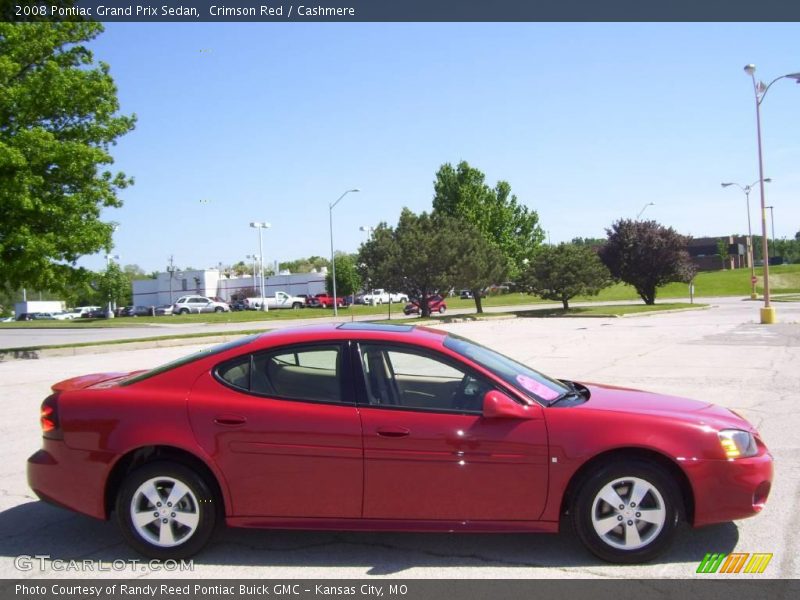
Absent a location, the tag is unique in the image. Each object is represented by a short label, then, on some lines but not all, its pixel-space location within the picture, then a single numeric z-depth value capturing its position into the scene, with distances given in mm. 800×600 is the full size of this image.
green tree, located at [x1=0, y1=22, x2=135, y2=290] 18531
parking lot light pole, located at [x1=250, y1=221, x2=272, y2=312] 64812
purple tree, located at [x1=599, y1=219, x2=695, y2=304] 49719
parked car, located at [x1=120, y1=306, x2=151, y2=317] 71288
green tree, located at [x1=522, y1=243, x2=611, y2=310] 43375
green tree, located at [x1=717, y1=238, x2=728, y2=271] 115875
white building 94000
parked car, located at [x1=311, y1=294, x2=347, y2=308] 68125
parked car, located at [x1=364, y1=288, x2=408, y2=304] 80569
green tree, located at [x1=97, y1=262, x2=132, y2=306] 68188
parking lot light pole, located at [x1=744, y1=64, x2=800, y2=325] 26045
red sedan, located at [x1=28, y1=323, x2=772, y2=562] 4172
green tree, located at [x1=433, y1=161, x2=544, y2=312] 63281
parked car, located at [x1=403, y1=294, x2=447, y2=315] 47081
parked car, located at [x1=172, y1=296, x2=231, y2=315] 65625
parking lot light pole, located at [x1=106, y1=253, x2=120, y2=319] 68950
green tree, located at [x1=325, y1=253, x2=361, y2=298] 86875
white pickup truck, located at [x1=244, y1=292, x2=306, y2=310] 68062
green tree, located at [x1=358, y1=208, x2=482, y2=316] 38812
